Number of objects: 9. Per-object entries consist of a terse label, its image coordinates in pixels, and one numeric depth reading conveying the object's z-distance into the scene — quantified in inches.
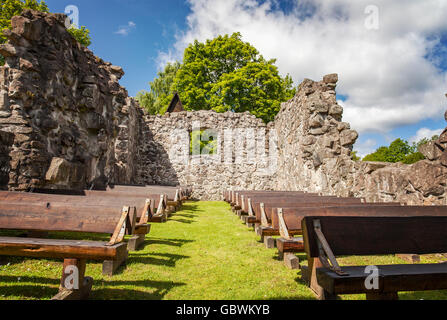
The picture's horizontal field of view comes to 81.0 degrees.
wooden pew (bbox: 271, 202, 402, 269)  110.7
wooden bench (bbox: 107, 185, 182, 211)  255.2
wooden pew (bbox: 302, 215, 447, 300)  70.0
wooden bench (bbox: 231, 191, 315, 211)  270.3
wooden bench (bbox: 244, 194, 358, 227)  159.6
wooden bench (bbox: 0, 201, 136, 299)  82.5
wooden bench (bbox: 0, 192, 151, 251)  128.1
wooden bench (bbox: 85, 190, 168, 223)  150.8
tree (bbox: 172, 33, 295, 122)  752.3
